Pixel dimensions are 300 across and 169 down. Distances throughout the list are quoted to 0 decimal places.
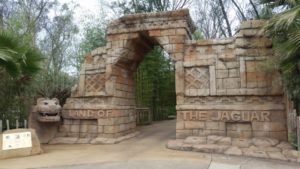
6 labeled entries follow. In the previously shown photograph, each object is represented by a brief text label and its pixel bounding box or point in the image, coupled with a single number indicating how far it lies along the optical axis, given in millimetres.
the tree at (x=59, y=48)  10505
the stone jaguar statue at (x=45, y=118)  8188
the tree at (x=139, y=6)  17625
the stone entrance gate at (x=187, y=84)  7297
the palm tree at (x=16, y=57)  6180
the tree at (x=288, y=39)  5363
